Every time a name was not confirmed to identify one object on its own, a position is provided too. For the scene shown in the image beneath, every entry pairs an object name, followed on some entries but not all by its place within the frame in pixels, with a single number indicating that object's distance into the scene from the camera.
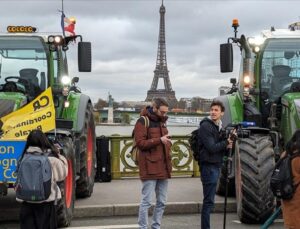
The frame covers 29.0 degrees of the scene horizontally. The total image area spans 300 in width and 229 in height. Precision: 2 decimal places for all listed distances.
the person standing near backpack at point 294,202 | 5.02
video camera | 6.83
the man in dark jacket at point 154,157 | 6.91
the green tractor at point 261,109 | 7.75
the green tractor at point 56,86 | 8.23
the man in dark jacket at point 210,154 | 6.82
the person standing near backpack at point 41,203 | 5.70
